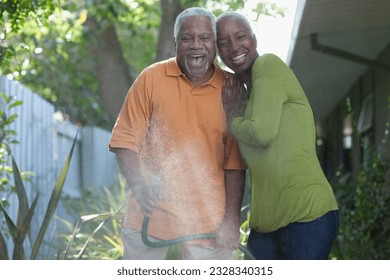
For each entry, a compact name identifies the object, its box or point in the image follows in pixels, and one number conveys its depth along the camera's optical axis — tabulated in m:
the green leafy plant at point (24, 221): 4.28
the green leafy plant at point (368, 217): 6.07
